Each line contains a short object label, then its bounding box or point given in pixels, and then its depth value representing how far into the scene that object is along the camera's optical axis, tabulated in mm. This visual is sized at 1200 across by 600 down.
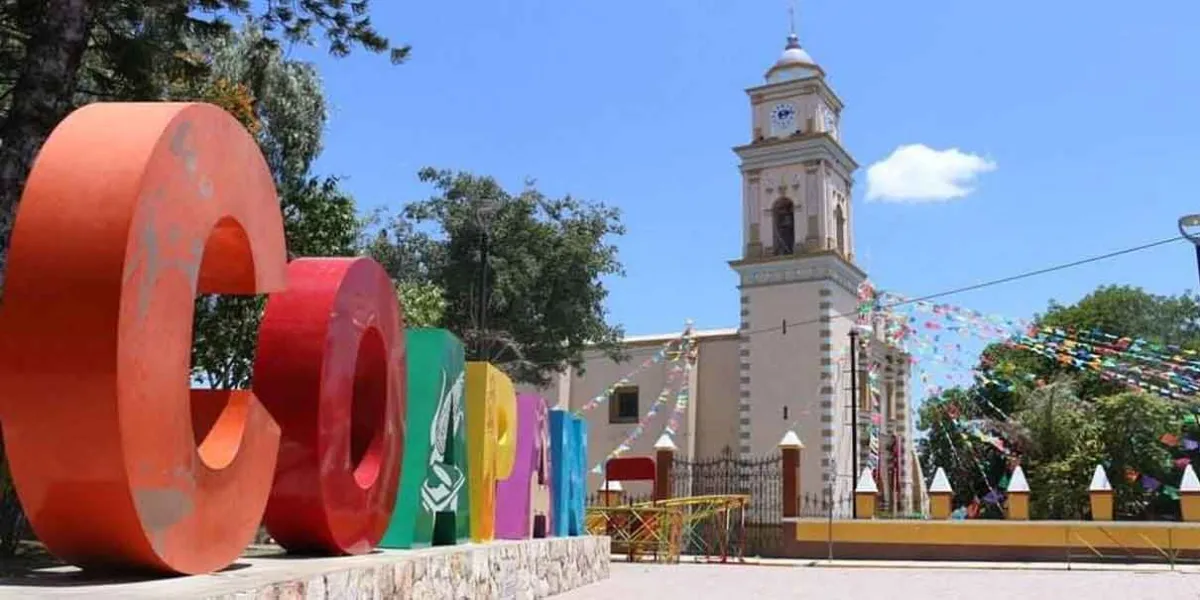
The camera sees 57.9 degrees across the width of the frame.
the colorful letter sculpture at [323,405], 7289
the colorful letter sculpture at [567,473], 13688
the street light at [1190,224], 12281
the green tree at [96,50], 9195
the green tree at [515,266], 25062
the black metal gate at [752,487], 24188
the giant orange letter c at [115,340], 4914
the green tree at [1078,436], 28047
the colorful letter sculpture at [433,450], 9023
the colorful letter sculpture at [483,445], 10273
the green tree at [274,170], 14875
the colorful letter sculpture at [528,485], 11539
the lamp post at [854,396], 25159
